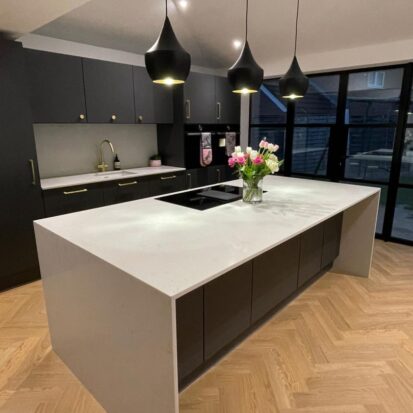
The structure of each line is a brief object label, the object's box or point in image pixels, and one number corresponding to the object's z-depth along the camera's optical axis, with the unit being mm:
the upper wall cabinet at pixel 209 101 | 4309
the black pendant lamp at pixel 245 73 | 2195
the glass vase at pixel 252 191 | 2451
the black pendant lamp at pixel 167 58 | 1708
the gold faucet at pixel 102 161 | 4039
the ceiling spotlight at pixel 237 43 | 4225
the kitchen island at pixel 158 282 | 1309
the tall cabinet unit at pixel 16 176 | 2718
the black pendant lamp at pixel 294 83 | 2639
